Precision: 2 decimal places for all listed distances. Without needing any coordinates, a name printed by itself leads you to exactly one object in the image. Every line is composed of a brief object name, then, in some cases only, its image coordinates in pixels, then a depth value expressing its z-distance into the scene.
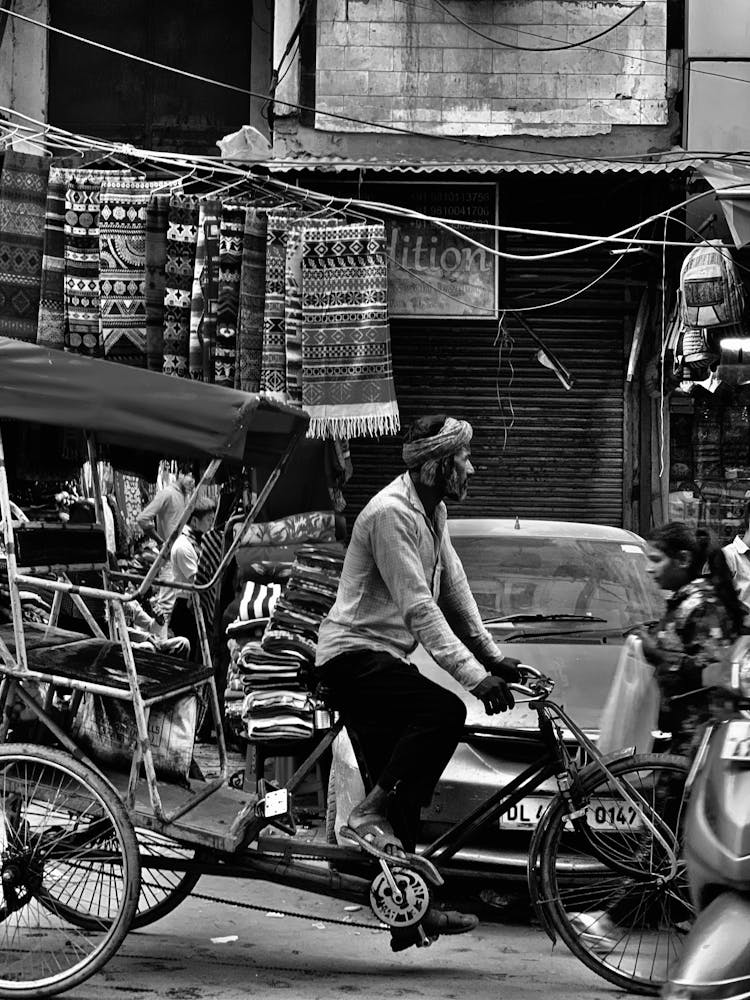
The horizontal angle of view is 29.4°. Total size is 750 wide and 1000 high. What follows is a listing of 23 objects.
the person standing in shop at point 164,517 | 10.13
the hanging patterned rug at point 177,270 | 9.23
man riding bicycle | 4.74
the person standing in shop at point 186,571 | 10.49
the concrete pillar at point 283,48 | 11.20
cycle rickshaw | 4.52
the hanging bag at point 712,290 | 9.05
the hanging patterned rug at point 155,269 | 9.25
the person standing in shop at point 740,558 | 9.15
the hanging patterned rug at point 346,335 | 9.16
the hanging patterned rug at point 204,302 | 9.19
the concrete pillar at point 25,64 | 12.05
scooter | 2.77
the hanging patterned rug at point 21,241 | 9.23
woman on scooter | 5.02
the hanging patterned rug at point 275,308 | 9.21
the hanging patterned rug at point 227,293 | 9.22
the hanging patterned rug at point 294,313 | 9.20
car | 5.30
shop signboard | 10.08
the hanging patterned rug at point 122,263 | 9.24
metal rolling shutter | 10.98
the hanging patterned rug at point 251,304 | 9.23
